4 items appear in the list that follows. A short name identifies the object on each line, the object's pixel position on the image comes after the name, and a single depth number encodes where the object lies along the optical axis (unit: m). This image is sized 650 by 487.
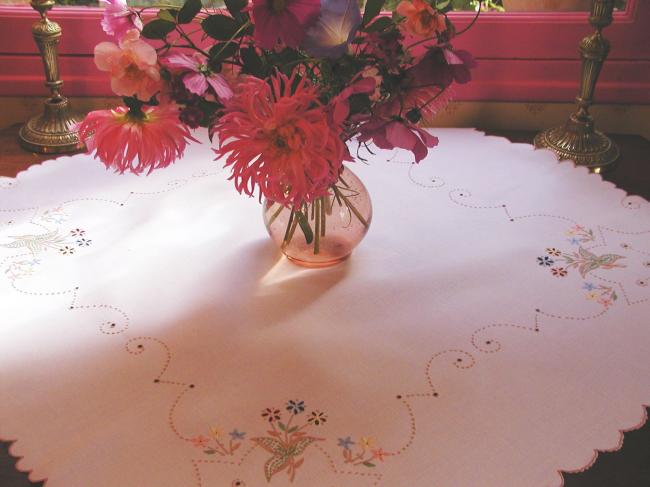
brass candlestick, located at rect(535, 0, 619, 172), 1.43
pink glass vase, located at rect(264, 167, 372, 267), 1.05
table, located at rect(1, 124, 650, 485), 1.40
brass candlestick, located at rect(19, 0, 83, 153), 1.47
